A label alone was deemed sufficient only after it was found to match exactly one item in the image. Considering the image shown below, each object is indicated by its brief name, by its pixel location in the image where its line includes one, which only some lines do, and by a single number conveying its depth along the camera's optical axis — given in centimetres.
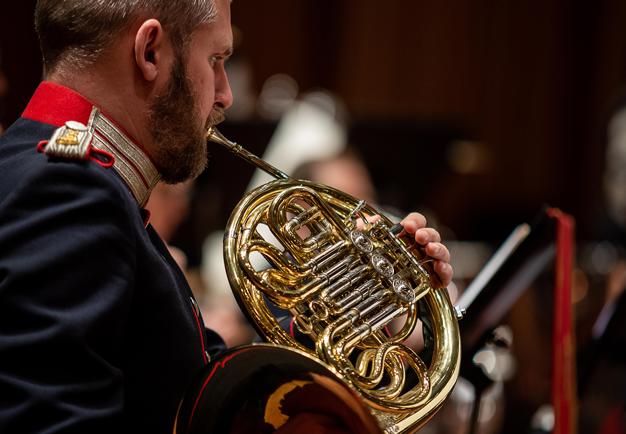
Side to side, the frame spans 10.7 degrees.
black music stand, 464
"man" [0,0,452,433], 402
